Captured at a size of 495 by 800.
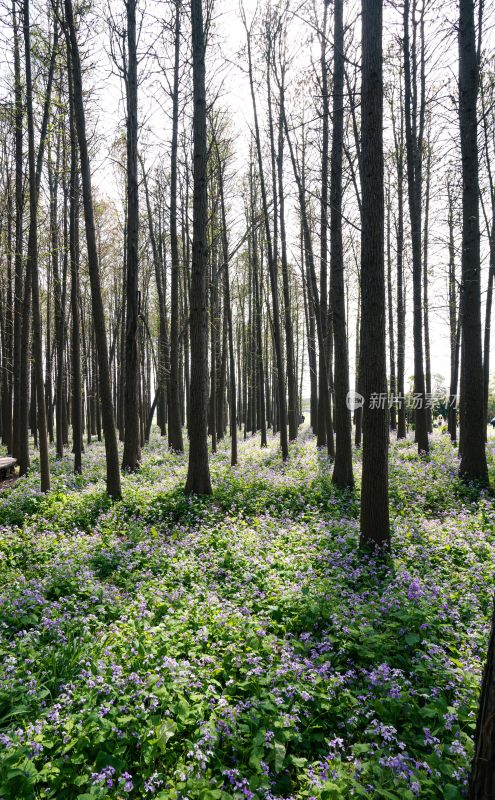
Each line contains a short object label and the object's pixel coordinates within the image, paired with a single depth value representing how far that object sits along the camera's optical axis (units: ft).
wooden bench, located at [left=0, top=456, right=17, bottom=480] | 40.99
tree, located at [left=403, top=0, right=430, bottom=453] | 39.60
